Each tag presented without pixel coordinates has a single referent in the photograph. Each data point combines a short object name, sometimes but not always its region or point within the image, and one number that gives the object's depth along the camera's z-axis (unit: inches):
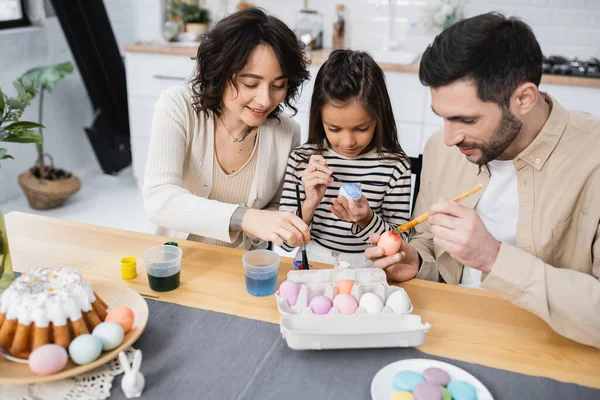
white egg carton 43.6
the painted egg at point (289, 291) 48.9
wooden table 45.2
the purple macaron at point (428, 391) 37.8
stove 119.6
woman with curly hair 61.6
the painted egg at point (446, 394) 38.6
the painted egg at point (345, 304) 47.0
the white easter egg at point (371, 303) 46.9
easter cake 41.1
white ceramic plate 39.7
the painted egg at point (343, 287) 49.6
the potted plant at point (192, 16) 156.4
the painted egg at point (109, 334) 42.1
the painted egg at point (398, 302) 47.3
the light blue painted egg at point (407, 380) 39.3
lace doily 39.4
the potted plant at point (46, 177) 133.7
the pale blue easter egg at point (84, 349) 40.4
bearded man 46.1
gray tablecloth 40.4
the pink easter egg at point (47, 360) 39.4
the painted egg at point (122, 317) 44.2
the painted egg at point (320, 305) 47.0
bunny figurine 39.3
